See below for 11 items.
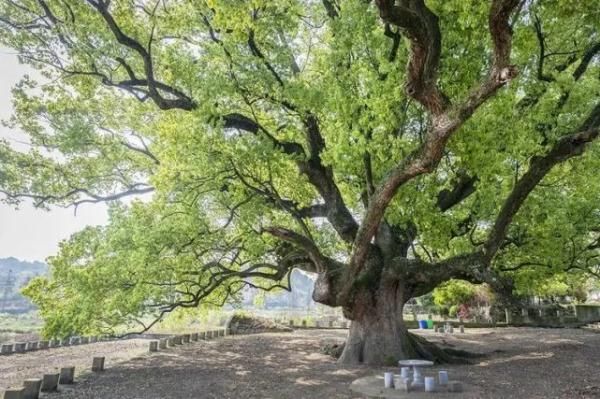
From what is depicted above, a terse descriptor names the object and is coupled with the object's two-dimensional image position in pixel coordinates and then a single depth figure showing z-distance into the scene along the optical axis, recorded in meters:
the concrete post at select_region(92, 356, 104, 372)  10.26
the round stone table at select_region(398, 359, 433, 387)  7.87
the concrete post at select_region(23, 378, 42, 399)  7.21
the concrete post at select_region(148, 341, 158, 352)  14.05
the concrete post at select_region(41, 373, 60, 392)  8.15
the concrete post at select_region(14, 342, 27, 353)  14.30
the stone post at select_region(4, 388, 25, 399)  6.65
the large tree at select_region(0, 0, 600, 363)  7.89
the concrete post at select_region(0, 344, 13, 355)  13.78
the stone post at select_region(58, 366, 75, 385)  8.71
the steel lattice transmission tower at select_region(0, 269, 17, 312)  92.44
